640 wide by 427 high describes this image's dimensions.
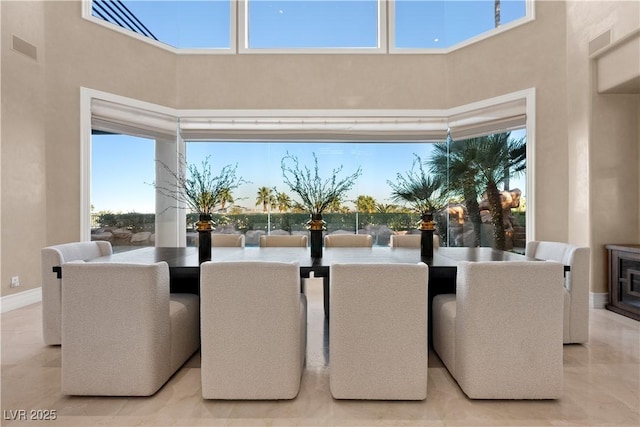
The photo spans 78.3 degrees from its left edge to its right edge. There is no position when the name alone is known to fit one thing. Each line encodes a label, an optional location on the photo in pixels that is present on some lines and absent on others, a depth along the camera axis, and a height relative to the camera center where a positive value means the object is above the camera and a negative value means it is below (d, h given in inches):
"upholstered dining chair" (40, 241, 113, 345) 112.6 -21.7
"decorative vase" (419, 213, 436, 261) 124.7 -6.8
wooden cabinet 152.1 -27.6
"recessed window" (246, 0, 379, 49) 241.1 +116.2
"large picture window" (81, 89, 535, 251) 212.4 +28.3
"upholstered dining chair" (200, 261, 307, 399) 83.5 -24.5
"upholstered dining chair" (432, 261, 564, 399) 83.4 -25.0
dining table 100.0 -13.7
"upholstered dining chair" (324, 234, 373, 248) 155.6 -11.5
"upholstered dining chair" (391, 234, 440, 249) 157.6 -11.7
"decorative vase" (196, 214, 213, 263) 120.1 -7.8
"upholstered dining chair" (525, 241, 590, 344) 118.0 -25.6
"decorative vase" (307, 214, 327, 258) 125.4 -7.0
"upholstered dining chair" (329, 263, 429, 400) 83.4 -24.1
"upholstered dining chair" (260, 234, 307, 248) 153.7 -11.3
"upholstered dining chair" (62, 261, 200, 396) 84.9 -24.9
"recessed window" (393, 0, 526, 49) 223.1 +112.9
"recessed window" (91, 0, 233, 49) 229.8 +114.9
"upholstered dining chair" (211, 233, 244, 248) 159.0 -11.6
